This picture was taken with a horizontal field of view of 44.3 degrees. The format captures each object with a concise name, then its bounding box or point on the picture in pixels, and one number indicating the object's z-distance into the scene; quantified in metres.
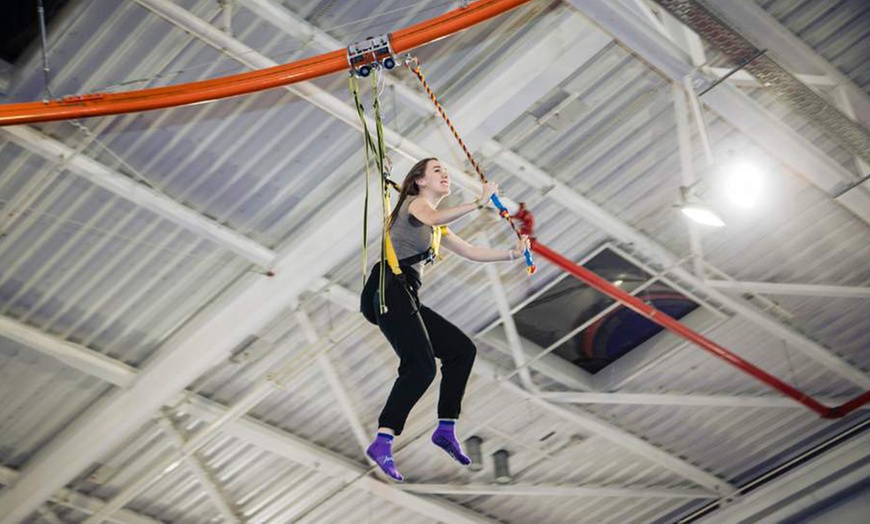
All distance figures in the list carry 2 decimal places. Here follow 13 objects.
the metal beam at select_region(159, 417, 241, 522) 10.69
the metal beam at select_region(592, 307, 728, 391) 11.03
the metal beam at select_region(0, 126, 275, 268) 8.23
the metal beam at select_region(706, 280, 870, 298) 10.12
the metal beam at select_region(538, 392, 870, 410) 11.05
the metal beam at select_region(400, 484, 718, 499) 11.91
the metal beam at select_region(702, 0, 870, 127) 8.01
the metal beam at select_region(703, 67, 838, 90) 8.41
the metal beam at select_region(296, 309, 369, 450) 9.81
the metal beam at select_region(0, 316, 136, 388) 9.55
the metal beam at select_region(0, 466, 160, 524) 10.81
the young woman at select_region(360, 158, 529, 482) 5.70
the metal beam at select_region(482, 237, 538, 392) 9.95
